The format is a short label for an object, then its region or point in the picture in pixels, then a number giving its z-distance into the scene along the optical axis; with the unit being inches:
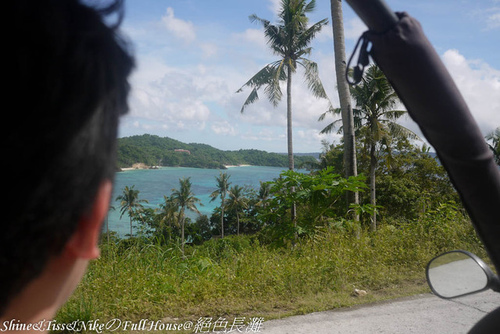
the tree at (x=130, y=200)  1836.9
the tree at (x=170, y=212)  1862.7
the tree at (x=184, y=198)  1923.0
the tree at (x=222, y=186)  1992.5
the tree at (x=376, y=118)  939.3
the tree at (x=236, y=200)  2096.5
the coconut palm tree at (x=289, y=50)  954.7
